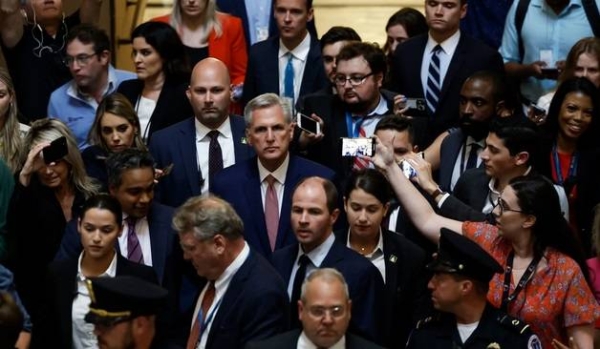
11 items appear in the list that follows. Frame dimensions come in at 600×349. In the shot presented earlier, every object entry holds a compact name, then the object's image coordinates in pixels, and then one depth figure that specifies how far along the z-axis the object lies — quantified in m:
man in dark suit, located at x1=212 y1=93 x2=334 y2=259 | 17.55
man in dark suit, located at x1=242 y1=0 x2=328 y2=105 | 21.05
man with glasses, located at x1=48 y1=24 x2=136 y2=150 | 20.11
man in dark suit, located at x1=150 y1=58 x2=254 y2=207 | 18.62
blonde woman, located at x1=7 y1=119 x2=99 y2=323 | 17.61
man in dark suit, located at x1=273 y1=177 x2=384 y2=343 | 15.68
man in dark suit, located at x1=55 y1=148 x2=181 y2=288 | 17.08
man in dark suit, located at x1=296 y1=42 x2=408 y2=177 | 19.34
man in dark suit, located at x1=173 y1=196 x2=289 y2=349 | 14.85
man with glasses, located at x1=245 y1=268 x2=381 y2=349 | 14.16
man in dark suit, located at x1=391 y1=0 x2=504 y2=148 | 20.70
